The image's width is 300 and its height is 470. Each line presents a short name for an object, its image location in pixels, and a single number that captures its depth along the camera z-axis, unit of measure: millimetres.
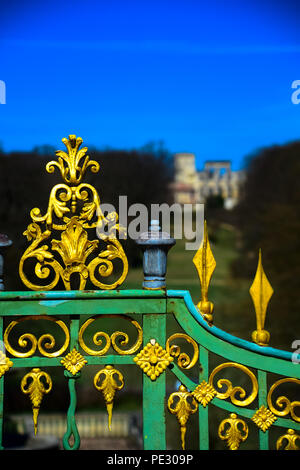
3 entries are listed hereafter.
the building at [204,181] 34438
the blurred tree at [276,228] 18750
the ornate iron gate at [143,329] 3525
